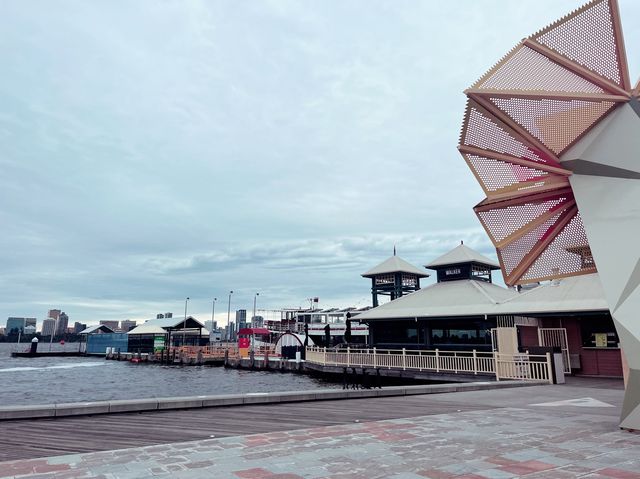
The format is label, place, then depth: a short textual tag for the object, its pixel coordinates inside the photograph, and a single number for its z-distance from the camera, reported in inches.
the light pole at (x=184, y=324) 2981.8
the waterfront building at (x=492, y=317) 900.6
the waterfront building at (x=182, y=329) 2972.4
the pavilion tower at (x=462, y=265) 1402.1
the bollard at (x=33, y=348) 3333.9
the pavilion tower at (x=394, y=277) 1771.7
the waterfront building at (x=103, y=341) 3078.2
